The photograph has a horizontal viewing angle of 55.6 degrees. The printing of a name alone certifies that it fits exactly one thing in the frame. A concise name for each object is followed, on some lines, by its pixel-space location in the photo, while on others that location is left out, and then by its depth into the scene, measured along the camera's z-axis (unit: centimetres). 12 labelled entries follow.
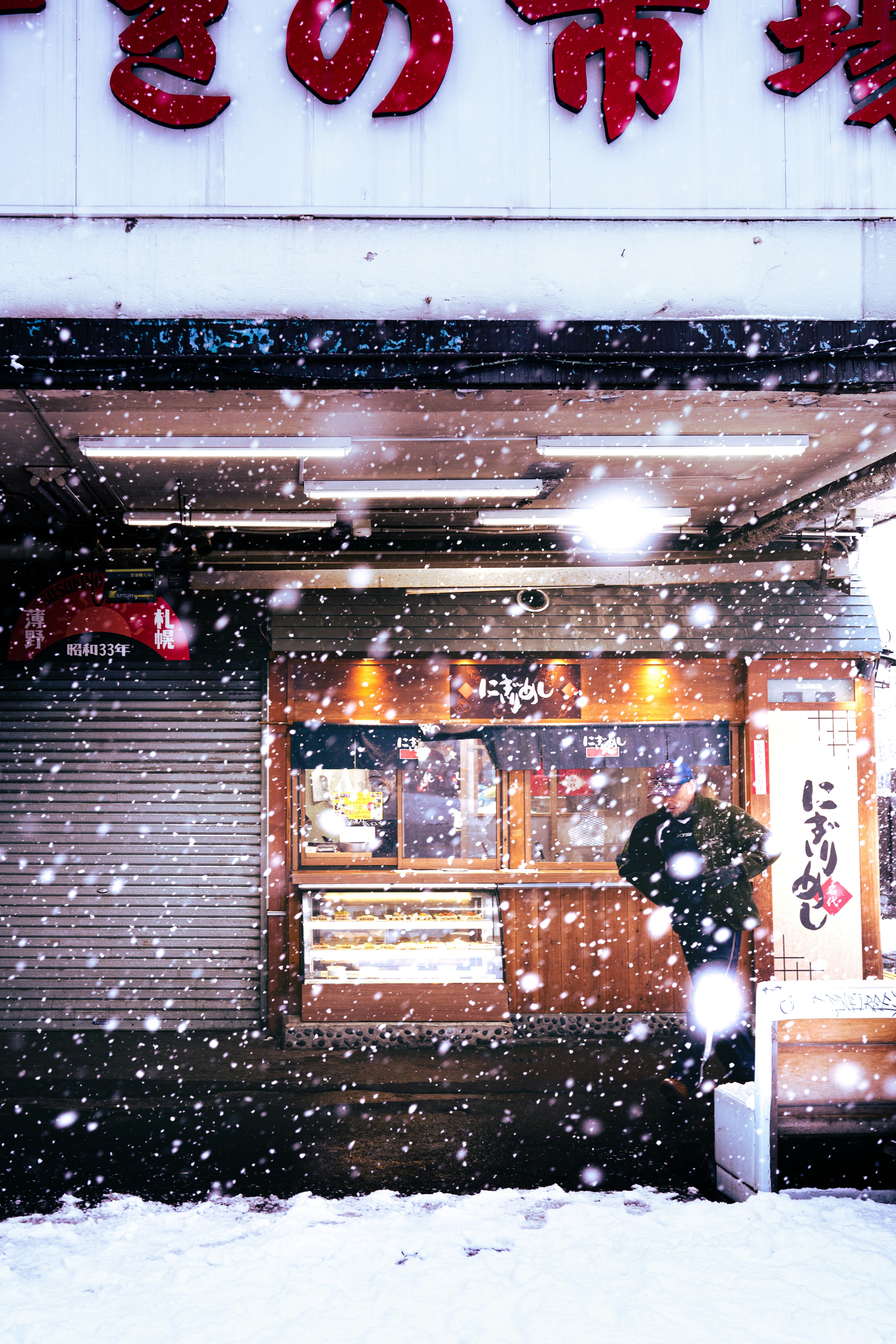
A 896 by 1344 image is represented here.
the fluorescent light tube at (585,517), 786
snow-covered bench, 521
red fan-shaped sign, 913
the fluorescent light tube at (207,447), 573
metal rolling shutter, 912
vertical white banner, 920
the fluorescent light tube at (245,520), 780
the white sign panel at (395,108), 580
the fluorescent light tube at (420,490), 657
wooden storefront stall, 909
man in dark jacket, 721
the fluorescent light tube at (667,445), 567
